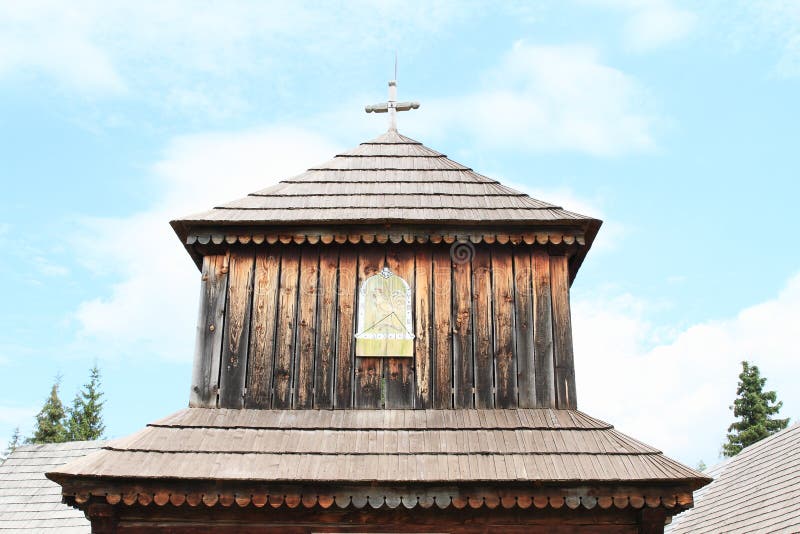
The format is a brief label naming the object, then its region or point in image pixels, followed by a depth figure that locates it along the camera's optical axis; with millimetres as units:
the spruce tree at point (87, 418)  36969
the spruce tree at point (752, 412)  33281
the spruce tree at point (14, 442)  44891
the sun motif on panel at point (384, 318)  9047
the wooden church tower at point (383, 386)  7445
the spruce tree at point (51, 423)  36188
